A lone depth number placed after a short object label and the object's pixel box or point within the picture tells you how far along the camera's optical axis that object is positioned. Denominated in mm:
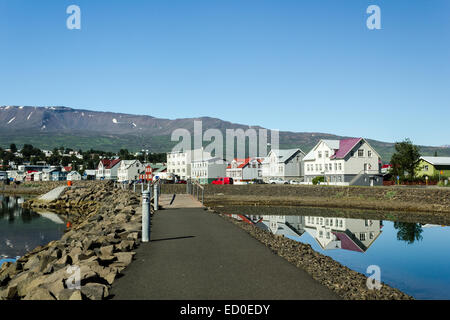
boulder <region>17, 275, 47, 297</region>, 9000
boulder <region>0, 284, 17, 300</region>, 8820
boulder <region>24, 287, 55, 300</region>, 6992
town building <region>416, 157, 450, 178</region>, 81569
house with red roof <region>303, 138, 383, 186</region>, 69375
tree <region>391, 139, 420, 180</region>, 74125
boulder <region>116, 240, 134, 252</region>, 11320
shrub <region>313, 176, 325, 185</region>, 72625
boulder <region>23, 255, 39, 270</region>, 12778
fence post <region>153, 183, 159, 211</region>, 24298
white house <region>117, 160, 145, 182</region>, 140500
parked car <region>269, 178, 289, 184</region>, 87006
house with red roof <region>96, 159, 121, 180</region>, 166875
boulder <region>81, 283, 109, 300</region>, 6785
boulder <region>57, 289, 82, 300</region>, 6588
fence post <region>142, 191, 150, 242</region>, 12875
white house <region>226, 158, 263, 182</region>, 104375
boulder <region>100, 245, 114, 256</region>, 10742
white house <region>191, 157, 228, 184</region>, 116375
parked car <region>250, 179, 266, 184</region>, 88194
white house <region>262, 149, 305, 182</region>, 93312
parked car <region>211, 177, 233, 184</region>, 82000
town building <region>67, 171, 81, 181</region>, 167000
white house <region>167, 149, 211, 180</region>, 134300
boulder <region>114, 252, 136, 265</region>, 9801
